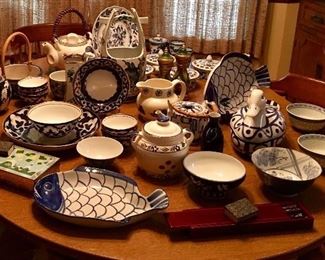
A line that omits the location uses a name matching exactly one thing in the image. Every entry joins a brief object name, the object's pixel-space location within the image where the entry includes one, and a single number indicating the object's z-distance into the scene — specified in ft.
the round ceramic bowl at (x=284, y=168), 3.82
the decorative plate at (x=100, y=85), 5.03
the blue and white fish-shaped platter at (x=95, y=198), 3.42
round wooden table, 3.20
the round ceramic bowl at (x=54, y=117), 4.28
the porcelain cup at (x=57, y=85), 5.43
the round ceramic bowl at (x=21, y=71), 5.80
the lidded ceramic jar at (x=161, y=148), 3.97
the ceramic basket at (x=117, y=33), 5.55
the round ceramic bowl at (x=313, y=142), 4.68
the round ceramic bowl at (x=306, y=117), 5.11
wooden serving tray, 3.40
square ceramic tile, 3.81
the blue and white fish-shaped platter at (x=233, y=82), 5.15
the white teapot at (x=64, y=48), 5.87
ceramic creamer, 4.96
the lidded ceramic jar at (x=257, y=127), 4.35
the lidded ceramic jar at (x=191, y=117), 4.53
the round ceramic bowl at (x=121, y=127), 4.44
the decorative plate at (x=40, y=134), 4.34
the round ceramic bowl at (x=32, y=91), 5.21
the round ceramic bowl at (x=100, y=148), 4.21
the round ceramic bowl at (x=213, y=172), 3.71
